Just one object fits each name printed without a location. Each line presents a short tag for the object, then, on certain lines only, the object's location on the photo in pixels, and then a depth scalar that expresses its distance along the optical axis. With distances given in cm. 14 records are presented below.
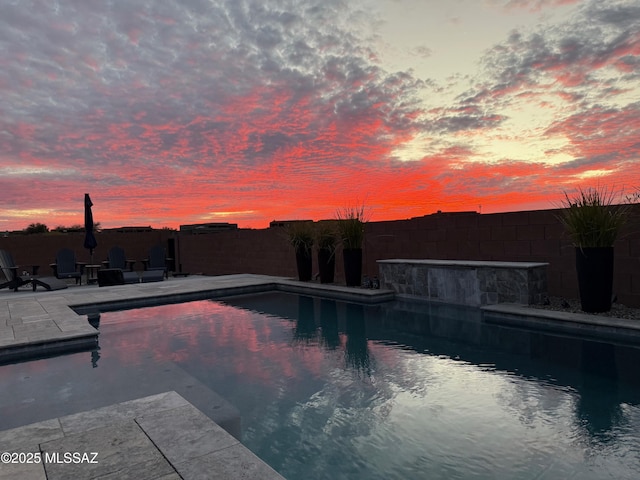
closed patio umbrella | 1241
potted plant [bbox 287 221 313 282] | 1091
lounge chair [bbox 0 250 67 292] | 1093
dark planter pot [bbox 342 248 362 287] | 980
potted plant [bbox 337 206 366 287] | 980
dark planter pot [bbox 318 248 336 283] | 1055
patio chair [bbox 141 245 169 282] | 1363
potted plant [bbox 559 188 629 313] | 602
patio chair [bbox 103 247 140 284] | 1345
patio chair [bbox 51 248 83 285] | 1214
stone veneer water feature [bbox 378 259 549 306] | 704
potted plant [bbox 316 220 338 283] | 1040
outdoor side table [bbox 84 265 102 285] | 1238
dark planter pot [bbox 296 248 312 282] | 1112
